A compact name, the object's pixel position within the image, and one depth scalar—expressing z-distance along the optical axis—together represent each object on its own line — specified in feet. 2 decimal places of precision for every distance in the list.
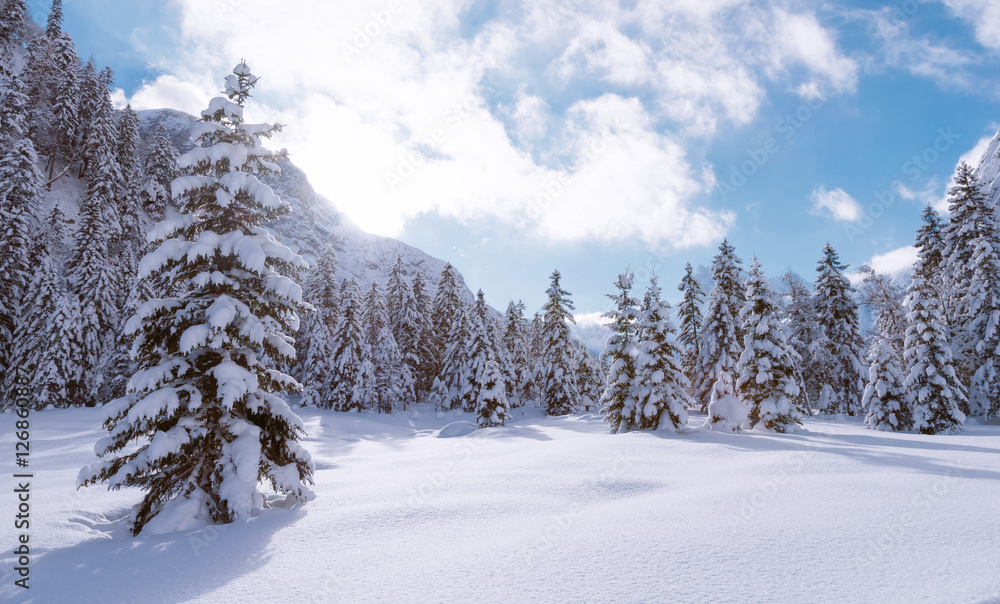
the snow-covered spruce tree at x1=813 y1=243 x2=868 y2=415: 104.94
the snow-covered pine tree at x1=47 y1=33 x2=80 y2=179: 170.50
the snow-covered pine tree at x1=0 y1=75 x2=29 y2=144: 134.62
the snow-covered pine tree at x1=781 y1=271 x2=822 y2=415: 117.29
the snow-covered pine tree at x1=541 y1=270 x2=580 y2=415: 117.91
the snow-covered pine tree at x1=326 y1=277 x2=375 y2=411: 122.31
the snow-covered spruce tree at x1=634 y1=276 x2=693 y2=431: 62.34
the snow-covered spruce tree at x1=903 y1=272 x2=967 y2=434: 67.56
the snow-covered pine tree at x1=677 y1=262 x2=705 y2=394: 109.29
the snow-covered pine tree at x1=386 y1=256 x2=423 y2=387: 152.25
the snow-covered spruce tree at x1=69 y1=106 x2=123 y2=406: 101.14
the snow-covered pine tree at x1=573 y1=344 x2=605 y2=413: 140.83
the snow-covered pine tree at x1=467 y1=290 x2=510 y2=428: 100.32
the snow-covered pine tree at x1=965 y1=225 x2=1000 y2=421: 76.43
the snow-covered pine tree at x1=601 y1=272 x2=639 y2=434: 66.47
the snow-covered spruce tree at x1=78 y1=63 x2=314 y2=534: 23.71
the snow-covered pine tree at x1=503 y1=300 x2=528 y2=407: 144.36
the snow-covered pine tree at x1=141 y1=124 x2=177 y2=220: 184.85
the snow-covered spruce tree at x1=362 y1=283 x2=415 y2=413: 134.92
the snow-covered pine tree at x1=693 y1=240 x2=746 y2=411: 97.55
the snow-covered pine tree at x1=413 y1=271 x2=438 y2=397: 156.87
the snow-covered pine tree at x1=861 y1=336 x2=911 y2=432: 71.82
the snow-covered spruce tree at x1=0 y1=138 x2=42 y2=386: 101.96
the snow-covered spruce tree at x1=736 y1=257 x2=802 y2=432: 61.82
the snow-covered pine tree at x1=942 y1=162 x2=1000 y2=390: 83.76
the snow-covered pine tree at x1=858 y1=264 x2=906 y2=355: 104.99
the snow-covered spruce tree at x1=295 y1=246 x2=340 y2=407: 131.03
